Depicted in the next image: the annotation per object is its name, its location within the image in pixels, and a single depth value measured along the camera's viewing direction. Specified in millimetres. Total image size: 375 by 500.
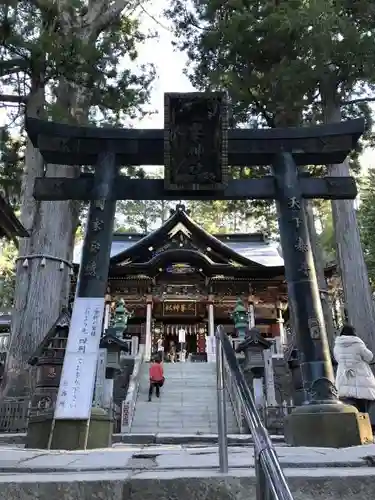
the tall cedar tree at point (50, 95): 10594
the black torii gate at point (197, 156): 6273
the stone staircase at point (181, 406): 10242
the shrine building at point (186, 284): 19766
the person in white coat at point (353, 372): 6238
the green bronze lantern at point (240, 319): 15873
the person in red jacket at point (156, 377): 11750
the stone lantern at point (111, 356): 11133
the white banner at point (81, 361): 4926
